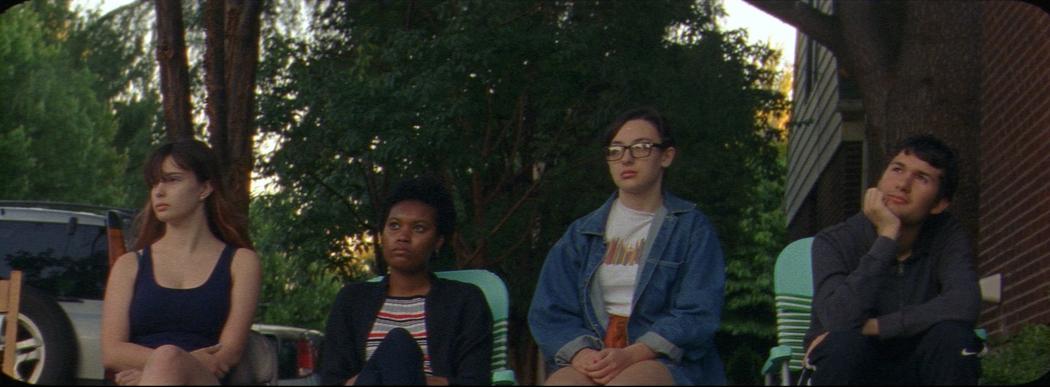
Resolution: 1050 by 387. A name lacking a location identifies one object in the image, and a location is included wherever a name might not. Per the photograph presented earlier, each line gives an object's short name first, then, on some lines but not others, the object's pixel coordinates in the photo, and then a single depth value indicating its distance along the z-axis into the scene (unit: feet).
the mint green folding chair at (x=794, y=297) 19.38
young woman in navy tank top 17.12
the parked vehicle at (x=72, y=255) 28.45
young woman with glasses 17.56
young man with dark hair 16.01
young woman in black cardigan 17.94
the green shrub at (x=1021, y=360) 23.40
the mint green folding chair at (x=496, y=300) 19.75
